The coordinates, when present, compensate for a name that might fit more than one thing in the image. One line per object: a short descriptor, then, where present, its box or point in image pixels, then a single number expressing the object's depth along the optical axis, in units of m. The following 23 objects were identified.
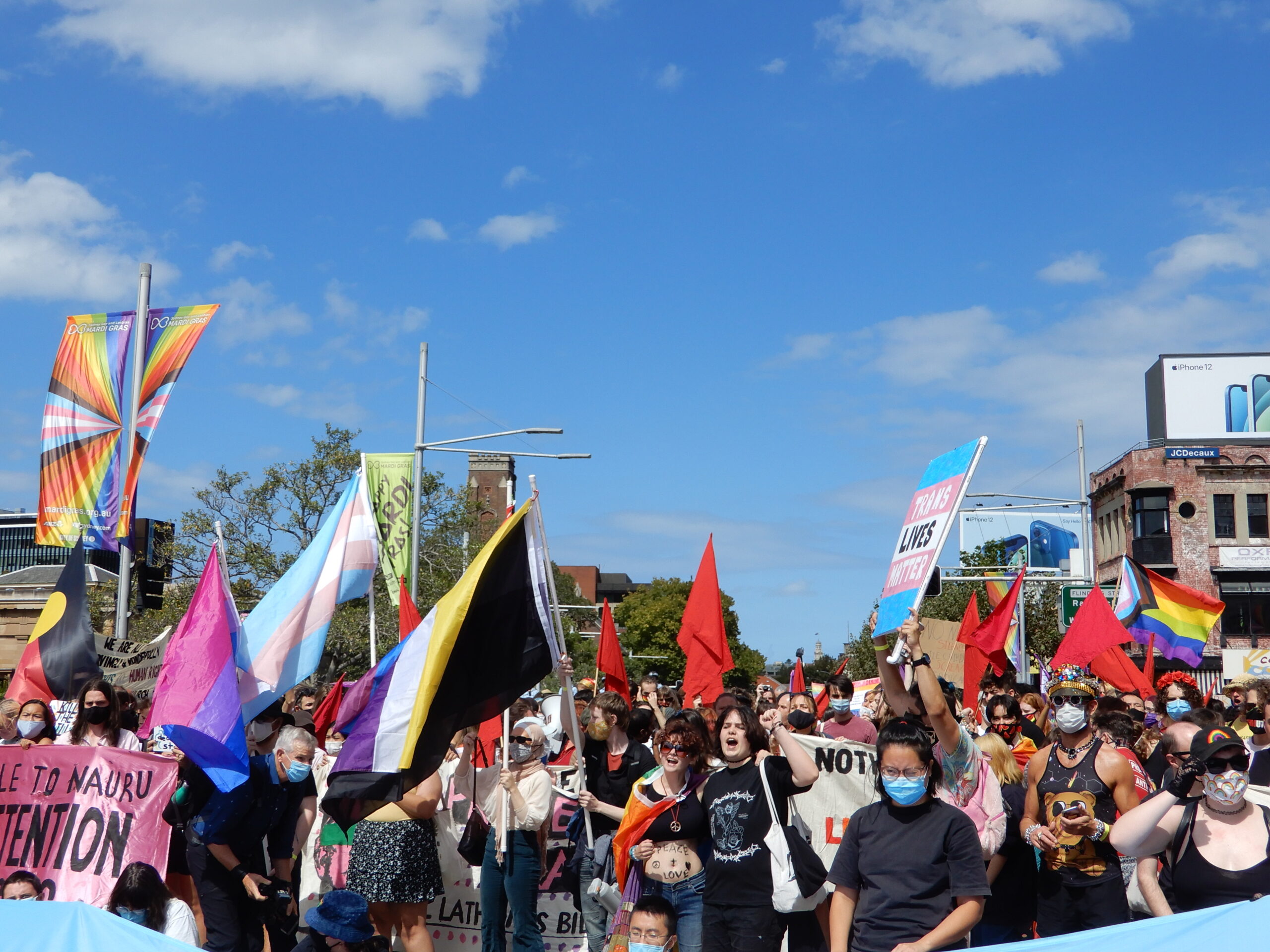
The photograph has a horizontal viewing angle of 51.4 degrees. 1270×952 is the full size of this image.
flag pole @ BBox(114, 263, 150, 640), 16.03
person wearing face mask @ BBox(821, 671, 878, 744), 10.41
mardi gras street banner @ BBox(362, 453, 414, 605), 19.53
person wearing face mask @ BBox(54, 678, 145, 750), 9.32
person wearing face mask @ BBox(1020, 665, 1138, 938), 6.33
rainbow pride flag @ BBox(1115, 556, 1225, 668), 18.88
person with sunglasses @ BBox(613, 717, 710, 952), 7.00
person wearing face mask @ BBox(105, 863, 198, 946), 6.36
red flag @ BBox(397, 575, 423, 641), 13.20
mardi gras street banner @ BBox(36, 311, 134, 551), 15.64
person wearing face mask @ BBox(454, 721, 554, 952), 8.36
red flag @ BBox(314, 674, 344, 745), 12.46
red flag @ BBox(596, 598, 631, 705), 13.63
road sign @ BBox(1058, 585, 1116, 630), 27.84
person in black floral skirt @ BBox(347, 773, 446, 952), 8.12
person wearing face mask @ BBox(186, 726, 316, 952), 7.78
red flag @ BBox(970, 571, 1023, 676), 16.39
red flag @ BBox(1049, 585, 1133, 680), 16.34
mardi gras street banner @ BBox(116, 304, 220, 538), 16.38
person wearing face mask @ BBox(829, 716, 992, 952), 5.25
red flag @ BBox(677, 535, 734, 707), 14.23
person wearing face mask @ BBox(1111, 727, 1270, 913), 5.19
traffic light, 27.21
